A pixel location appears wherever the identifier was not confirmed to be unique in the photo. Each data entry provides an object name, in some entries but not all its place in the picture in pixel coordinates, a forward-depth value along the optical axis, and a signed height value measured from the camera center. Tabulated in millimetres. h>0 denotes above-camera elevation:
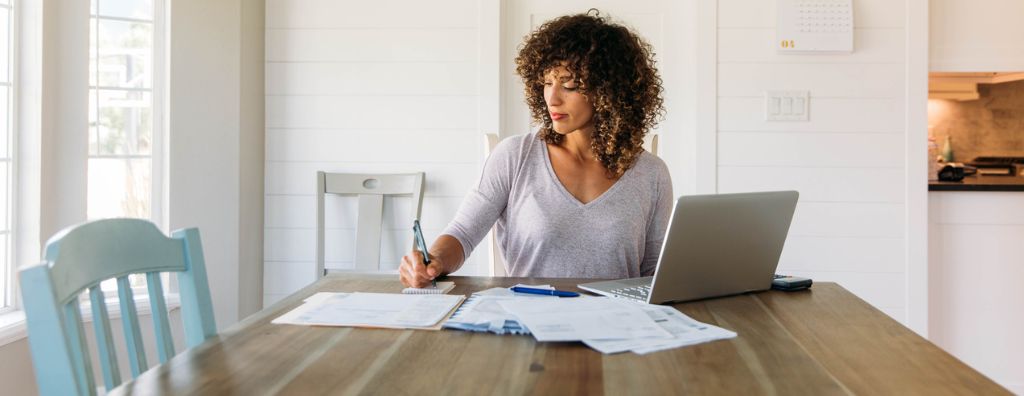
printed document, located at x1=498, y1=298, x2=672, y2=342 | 1177 -176
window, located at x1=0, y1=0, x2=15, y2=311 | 2570 +132
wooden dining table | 964 -205
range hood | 4133 +542
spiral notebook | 1543 -168
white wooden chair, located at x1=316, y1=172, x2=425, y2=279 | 3264 +5
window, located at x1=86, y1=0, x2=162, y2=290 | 2900 +294
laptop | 1376 -87
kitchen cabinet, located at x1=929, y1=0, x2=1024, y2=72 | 3189 +603
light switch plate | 3195 +340
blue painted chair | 935 -122
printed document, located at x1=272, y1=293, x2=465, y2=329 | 1271 -178
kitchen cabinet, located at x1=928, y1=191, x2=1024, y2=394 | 3227 -309
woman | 1957 +55
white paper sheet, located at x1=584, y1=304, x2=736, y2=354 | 1123 -192
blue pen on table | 1494 -165
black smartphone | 1615 -162
